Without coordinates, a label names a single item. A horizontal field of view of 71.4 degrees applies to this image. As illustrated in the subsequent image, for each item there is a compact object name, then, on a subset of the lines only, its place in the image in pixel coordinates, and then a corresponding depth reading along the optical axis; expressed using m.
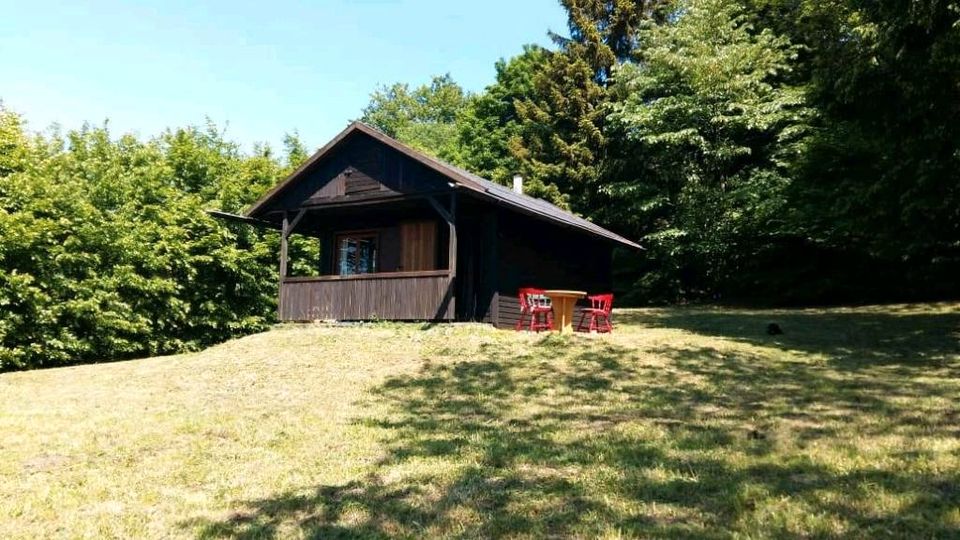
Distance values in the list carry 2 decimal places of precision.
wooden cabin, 15.72
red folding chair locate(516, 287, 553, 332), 15.11
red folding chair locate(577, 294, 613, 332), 15.47
